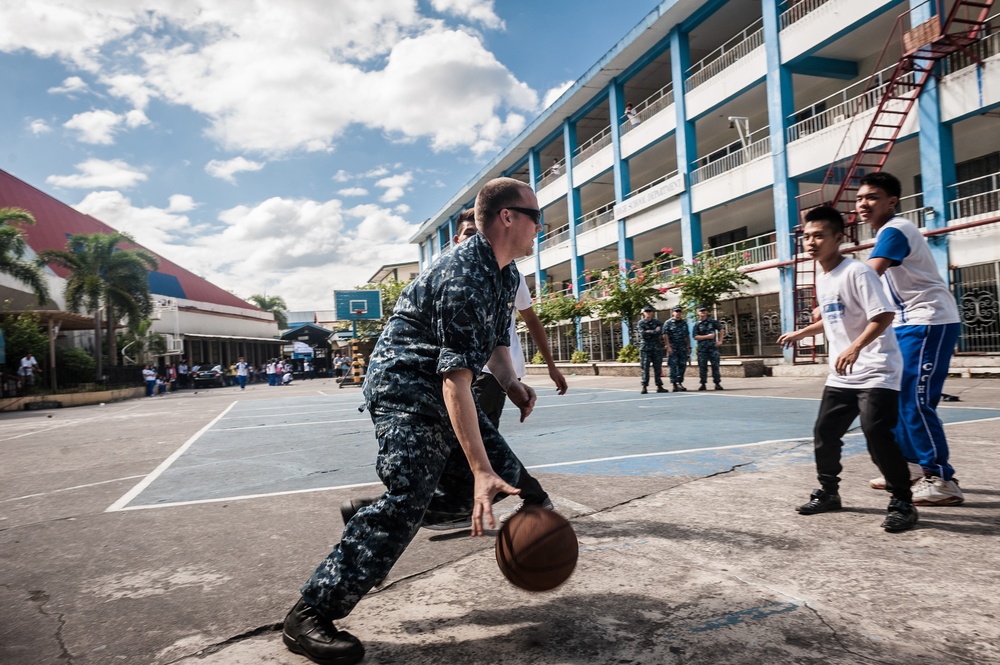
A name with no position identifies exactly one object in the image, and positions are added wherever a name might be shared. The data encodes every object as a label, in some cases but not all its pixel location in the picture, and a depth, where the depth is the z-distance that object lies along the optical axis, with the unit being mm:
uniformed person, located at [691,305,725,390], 13039
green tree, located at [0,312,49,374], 25922
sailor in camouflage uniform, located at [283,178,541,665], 2062
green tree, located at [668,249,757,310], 18641
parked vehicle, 38562
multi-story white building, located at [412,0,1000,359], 14469
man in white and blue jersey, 3518
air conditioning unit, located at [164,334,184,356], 43438
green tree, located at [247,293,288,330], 90625
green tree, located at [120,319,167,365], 38594
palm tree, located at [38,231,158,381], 30484
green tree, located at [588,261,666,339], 21062
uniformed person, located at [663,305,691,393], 13320
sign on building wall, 23859
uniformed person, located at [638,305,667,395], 13398
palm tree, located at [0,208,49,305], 25250
